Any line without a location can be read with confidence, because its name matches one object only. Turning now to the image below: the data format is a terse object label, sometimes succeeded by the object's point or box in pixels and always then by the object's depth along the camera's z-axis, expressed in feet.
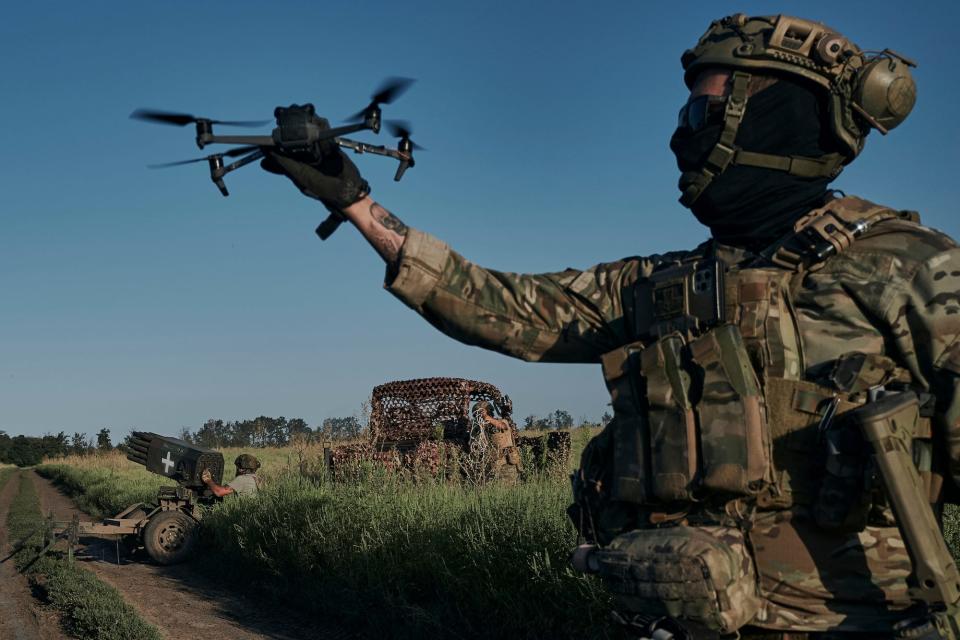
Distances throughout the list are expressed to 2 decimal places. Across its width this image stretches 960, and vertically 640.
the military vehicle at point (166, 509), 39.81
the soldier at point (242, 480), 41.32
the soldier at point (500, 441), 30.94
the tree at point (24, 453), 192.24
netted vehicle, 39.42
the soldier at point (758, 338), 7.29
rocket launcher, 42.96
